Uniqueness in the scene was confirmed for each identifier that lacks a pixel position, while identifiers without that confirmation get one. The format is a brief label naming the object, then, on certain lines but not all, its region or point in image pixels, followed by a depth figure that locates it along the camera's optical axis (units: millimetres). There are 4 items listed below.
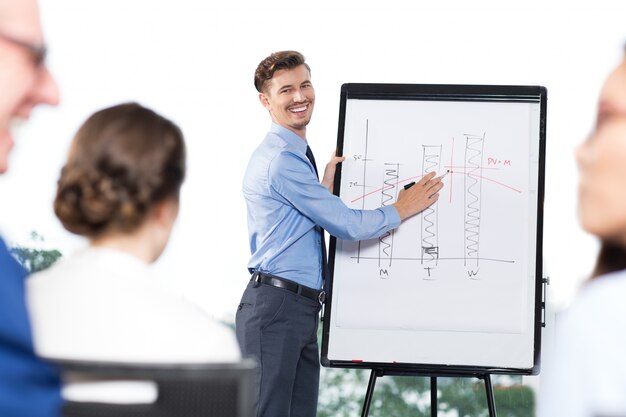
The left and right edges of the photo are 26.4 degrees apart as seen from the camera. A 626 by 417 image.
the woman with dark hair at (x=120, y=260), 2035
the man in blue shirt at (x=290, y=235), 4575
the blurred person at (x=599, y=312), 1378
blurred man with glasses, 1795
